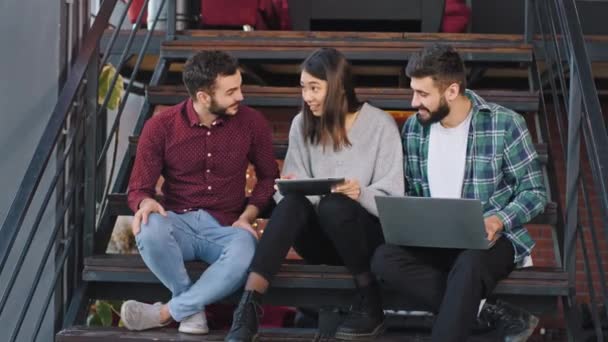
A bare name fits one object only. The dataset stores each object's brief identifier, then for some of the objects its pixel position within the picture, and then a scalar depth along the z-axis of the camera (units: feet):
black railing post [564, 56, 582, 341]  18.45
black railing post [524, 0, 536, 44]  24.56
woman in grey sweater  17.77
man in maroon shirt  18.13
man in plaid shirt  17.44
